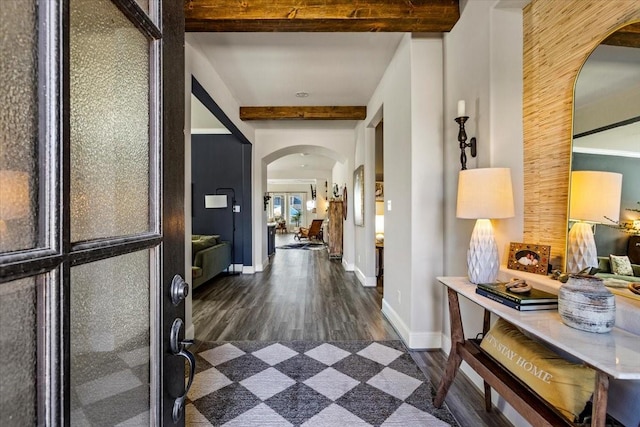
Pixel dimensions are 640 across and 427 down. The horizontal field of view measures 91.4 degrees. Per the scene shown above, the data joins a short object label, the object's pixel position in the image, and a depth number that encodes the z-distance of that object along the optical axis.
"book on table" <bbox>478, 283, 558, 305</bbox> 1.31
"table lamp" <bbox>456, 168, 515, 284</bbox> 1.64
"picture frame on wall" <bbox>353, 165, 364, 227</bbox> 4.92
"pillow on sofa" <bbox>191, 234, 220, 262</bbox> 4.47
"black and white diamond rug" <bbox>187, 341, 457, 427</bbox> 1.77
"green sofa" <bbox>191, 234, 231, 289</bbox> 4.26
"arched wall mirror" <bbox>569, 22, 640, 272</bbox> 1.14
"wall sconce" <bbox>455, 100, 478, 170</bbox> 2.00
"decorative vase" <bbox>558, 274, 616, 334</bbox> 1.05
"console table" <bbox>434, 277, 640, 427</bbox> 0.89
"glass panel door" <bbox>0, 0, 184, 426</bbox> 0.44
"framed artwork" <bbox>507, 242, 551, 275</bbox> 1.56
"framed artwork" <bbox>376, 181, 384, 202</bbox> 6.97
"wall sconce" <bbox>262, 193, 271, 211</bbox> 6.47
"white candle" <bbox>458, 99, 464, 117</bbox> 1.98
